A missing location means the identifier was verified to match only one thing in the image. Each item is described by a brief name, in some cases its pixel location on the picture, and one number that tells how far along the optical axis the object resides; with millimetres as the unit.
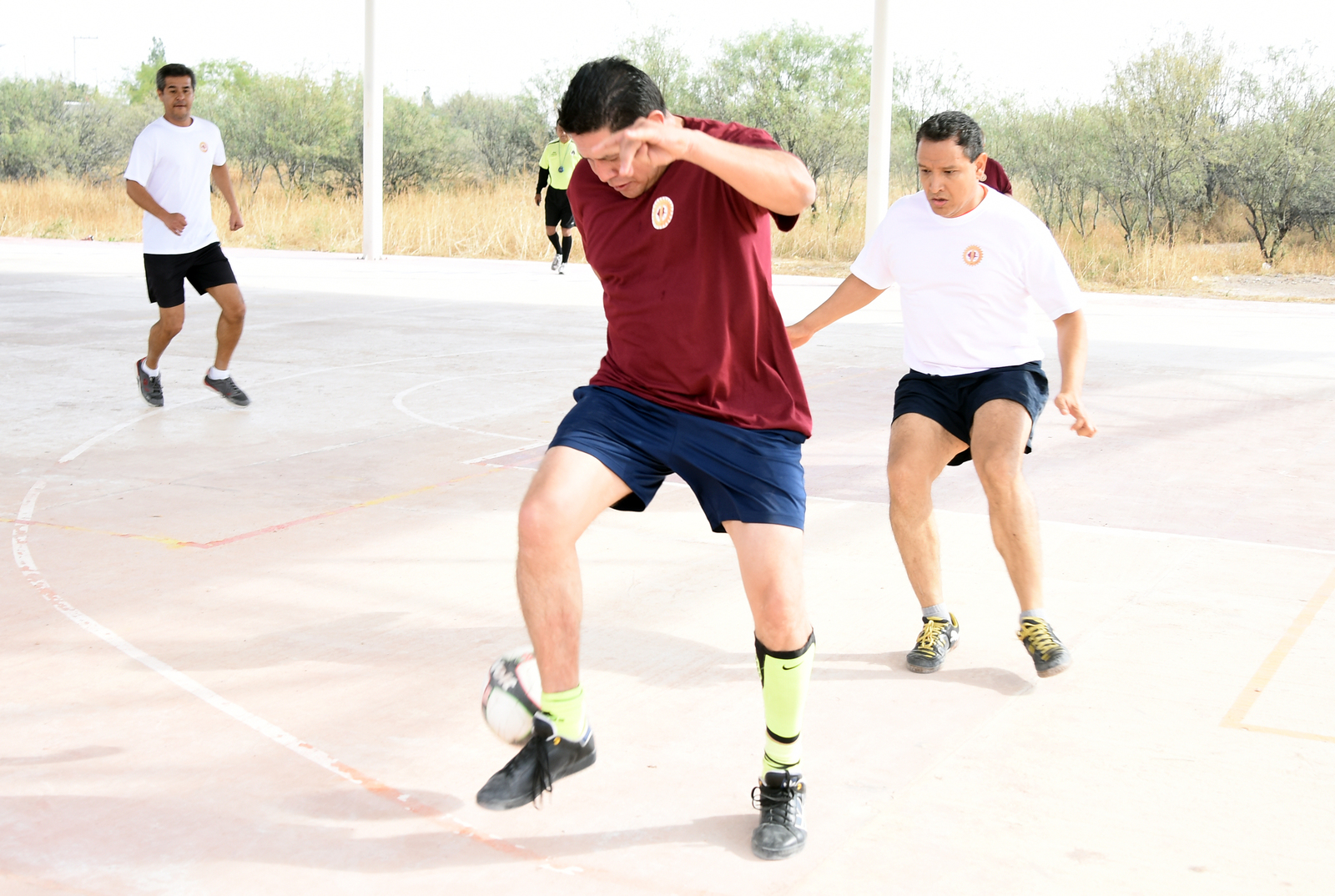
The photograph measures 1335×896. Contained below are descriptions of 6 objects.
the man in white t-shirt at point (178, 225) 8352
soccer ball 3176
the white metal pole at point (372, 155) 20453
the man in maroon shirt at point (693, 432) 3166
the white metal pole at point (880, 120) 17938
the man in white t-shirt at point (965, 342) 4297
